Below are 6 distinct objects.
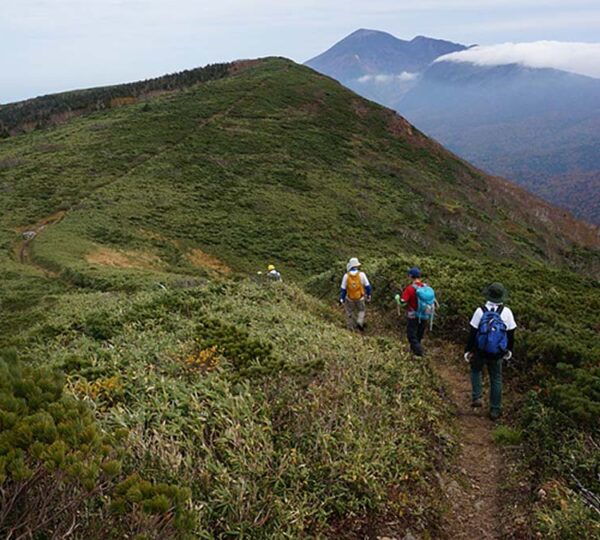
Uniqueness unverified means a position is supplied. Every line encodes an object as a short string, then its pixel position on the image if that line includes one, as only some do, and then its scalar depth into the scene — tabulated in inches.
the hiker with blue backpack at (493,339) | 300.8
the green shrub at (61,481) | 124.3
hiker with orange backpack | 446.6
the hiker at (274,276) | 631.3
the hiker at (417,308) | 382.0
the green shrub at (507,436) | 281.7
